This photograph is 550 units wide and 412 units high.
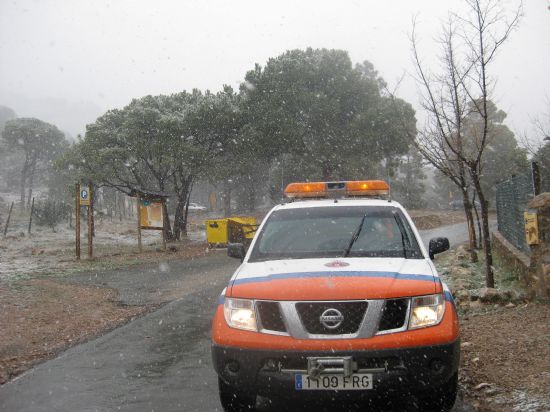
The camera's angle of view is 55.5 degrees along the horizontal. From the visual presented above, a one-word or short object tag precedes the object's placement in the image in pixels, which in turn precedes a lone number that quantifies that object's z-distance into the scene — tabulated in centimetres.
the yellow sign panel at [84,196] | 1753
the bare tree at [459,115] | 790
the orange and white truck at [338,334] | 350
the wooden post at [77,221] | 1726
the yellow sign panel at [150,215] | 2055
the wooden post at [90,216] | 1764
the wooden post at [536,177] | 784
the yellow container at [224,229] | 2123
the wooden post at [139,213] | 2004
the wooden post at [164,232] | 2063
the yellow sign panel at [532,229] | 698
